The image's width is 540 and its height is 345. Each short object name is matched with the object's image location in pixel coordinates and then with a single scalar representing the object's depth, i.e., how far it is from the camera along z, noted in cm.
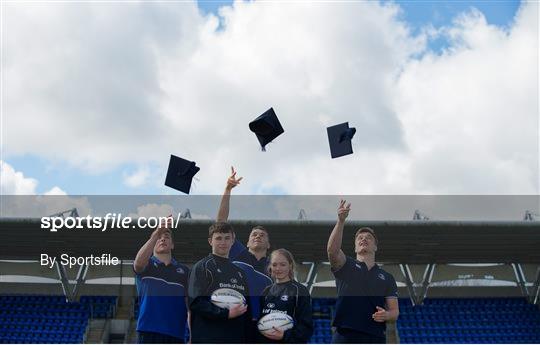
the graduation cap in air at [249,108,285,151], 781
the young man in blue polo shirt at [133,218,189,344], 489
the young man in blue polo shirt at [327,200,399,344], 483
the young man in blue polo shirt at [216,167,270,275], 524
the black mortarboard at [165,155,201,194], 797
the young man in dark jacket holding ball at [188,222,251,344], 439
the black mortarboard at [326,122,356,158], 783
